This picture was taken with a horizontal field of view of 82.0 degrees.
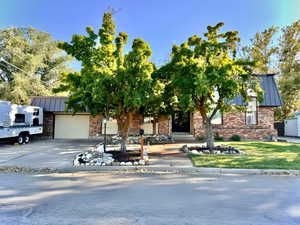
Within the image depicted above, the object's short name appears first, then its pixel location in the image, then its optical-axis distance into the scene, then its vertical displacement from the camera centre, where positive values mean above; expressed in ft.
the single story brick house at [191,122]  44.47 +0.32
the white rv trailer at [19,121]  33.19 -0.07
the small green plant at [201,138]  43.16 -3.62
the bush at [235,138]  43.40 -3.42
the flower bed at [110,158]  21.01 -4.81
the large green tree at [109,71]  20.66 +6.23
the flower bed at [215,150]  27.30 -4.30
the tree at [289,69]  62.63 +21.26
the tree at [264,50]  68.44 +30.23
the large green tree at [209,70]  23.38 +7.69
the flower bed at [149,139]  40.09 -3.98
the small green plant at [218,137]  43.62 -3.41
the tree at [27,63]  60.08 +22.97
